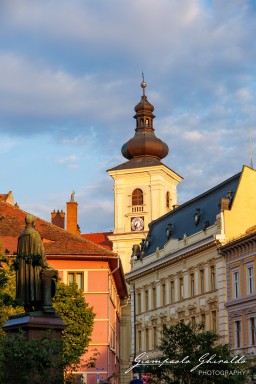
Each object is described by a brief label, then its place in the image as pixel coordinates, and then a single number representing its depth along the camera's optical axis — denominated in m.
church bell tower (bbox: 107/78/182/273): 103.31
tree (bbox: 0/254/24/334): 23.71
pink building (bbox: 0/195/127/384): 53.47
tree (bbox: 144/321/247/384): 37.28
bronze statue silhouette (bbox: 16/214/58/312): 23.28
